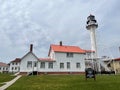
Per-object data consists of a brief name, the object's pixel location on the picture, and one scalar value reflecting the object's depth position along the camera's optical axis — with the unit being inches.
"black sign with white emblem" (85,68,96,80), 401.9
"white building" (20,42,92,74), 814.2
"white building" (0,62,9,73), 1952.1
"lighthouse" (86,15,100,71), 1099.1
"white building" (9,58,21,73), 1629.6
